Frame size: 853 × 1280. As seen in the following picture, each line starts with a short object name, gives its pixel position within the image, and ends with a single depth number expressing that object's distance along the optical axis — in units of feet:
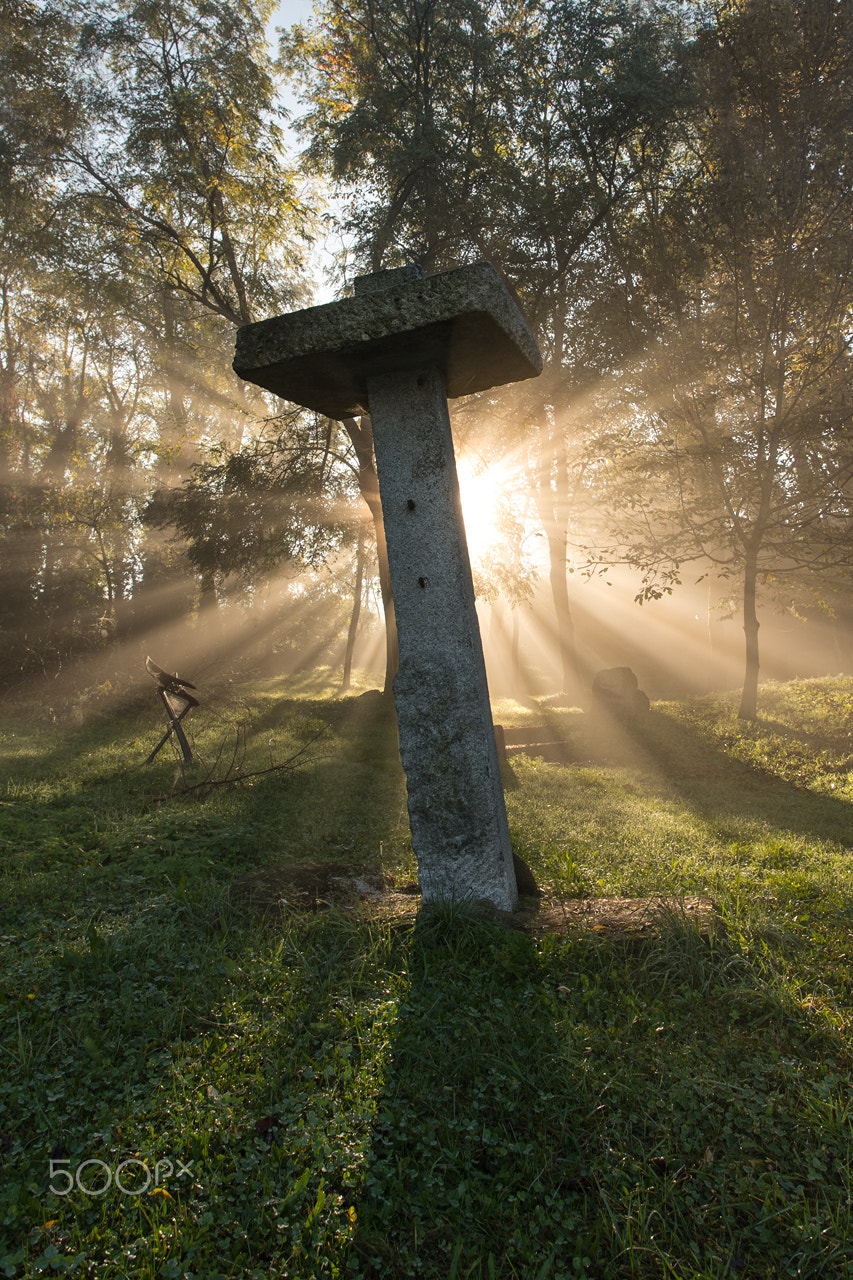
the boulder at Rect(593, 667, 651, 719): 46.39
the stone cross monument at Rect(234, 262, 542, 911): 12.60
